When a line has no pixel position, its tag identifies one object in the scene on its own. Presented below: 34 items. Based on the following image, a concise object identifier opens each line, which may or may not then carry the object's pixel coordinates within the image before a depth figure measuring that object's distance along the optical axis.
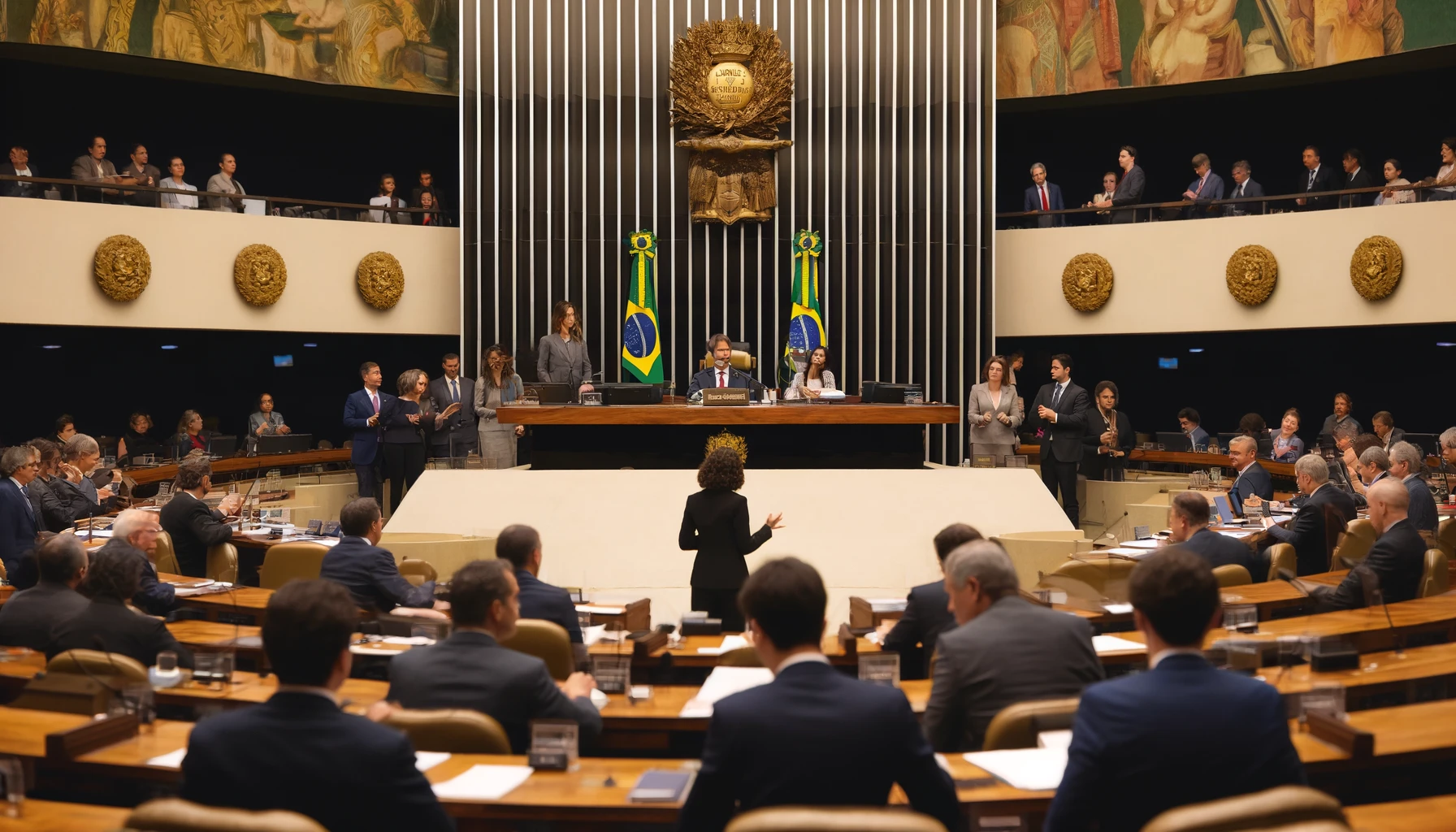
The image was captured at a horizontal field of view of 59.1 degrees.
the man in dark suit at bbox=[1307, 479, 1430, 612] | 5.46
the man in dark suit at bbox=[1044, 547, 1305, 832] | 2.46
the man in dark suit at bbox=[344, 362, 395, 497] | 10.71
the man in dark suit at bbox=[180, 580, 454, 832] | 2.45
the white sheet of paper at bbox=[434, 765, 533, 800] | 2.88
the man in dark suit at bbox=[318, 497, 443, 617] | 5.50
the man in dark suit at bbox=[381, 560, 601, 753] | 3.28
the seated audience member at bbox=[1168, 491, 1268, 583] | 5.87
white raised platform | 8.27
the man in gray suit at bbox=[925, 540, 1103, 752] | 3.30
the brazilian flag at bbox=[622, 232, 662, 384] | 13.70
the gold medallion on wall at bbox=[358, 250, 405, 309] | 13.76
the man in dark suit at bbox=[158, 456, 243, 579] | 7.22
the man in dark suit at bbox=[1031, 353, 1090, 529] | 10.64
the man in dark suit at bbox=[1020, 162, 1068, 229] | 14.65
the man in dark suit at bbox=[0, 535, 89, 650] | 4.61
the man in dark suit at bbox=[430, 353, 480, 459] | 10.97
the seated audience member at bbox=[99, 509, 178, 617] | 5.52
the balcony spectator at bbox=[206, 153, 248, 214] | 13.30
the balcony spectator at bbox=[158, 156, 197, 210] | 12.85
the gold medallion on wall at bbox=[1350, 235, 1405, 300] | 12.29
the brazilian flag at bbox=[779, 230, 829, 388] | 13.79
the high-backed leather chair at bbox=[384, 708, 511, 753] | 3.14
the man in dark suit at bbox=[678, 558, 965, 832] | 2.45
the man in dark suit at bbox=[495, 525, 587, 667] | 4.53
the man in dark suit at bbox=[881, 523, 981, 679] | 4.38
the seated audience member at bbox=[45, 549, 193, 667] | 4.23
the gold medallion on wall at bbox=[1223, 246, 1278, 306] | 13.02
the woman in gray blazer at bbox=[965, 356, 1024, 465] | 10.45
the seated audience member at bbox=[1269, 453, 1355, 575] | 6.96
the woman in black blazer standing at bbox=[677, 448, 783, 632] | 6.30
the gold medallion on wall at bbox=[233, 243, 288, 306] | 13.08
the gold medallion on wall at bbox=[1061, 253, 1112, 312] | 13.88
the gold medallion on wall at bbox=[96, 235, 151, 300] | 12.26
